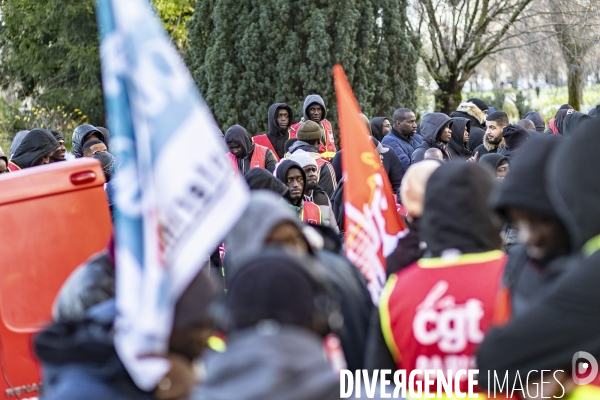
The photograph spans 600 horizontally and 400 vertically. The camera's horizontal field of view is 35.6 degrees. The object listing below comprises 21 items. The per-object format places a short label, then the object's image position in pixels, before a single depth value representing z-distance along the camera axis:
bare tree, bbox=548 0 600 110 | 19.17
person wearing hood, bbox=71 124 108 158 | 10.62
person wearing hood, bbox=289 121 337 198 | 10.09
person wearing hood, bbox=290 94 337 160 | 12.27
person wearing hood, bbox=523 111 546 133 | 13.34
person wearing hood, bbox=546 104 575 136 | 12.55
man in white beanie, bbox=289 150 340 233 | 7.84
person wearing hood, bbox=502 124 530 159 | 9.11
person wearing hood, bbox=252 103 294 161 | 12.40
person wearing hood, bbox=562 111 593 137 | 10.36
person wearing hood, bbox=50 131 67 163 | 9.47
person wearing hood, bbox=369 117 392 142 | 13.20
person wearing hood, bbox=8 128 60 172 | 9.17
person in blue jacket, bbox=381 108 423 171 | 11.19
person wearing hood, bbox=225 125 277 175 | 10.06
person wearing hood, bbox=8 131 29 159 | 9.55
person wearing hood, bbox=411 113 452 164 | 10.05
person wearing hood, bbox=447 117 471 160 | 10.98
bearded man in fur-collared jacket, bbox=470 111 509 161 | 10.09
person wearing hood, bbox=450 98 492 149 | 12.14
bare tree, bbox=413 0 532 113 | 20.89
